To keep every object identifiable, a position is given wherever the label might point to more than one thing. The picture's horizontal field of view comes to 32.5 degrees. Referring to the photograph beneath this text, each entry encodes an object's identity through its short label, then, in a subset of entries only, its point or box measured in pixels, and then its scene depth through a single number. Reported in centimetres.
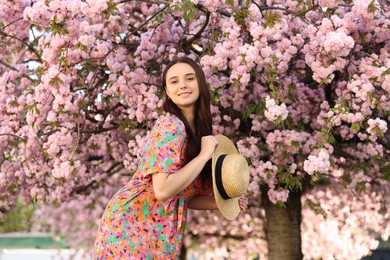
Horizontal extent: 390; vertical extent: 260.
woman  315
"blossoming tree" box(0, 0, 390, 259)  470
